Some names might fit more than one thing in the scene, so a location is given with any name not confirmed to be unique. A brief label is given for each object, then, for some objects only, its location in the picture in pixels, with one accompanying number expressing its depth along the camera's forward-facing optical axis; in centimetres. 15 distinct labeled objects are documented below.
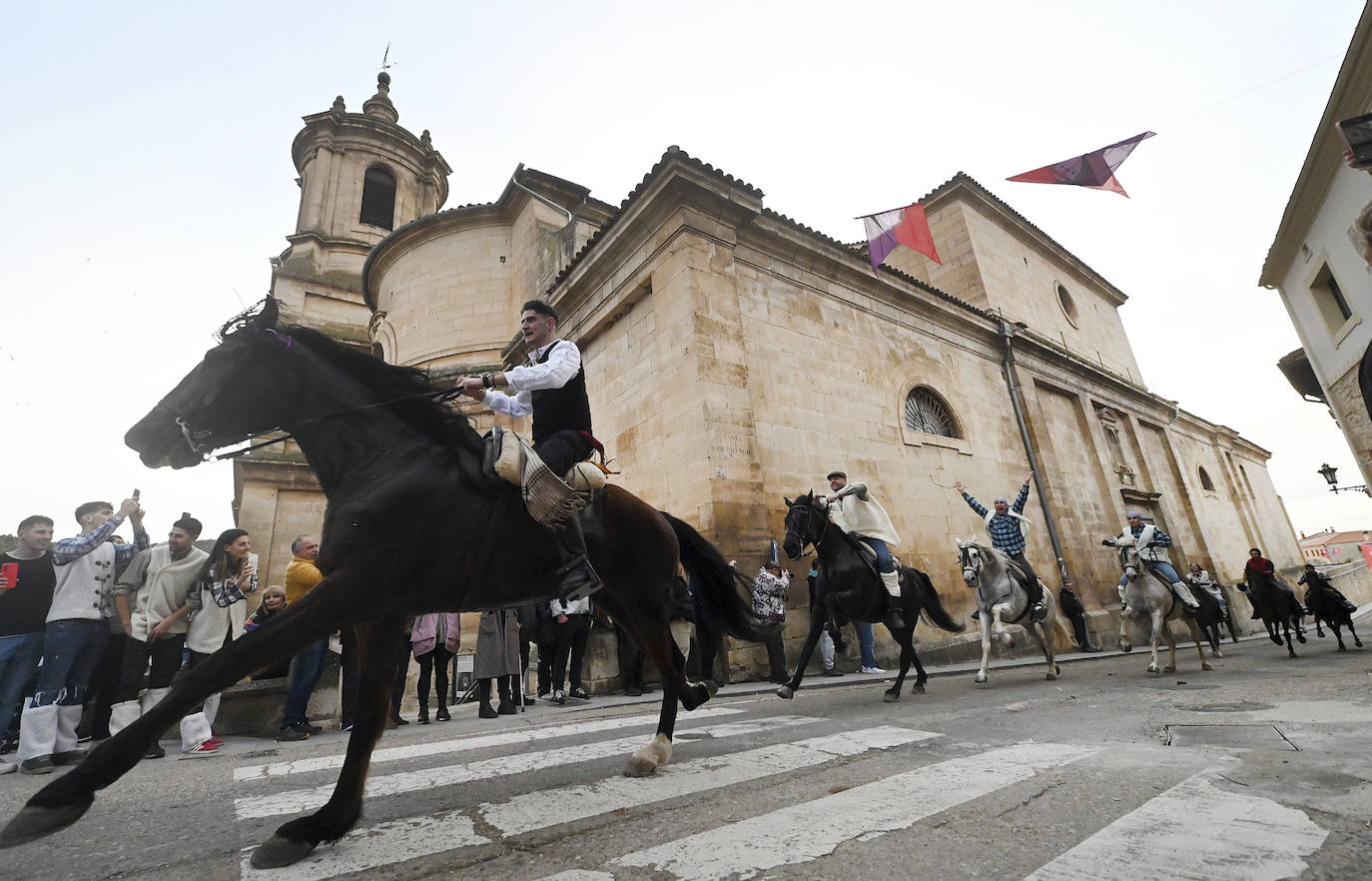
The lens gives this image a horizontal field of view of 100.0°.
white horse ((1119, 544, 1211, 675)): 750
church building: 937
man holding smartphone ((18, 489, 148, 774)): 415
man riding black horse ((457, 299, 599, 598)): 291
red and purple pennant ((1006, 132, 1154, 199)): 998
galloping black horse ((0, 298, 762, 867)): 205
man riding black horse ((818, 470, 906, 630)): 626
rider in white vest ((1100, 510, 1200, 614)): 764
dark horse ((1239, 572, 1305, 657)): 996
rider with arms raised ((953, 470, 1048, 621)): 870
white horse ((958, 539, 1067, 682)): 713
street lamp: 1800
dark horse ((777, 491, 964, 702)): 599
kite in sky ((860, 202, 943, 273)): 1110
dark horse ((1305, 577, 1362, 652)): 911
